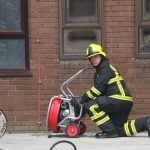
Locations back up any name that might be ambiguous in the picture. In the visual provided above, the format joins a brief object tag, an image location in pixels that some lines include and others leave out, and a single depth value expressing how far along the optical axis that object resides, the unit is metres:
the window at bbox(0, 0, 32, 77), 19.53
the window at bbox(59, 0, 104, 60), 19.61
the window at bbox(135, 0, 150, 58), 19.50
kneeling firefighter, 17.27
